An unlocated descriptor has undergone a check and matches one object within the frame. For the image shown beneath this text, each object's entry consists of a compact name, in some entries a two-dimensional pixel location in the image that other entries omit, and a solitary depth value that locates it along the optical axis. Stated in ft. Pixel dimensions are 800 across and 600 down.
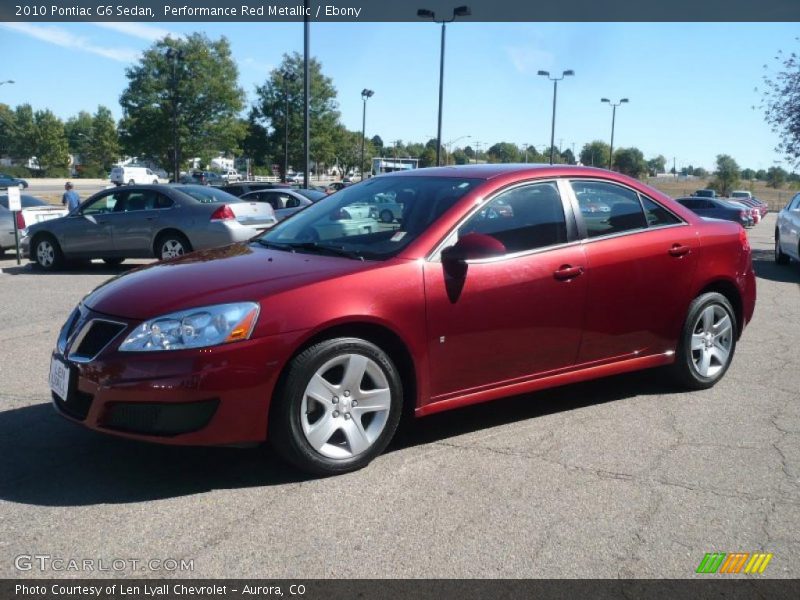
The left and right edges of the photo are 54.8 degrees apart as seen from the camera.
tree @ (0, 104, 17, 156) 321.73
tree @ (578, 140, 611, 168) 354.13
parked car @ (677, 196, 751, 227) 95.37
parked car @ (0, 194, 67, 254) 48.57
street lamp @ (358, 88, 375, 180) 152.97
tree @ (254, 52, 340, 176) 151.94
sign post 43.91
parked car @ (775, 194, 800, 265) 48.62
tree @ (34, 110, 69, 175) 309.63
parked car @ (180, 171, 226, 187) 175.59
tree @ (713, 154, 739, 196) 295.48
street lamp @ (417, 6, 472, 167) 93.30
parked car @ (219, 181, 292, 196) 68.03
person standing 64.80
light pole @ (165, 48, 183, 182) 134.62
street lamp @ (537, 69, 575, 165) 145.36
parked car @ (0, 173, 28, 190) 165.52
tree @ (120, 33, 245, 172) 137.39
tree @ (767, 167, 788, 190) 367.56
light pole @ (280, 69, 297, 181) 143.56
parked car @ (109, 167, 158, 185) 202.80
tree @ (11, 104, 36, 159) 309.63
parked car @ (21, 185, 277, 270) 41.14
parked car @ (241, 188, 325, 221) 57.67
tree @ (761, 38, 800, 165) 71.31
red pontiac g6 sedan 11.91
